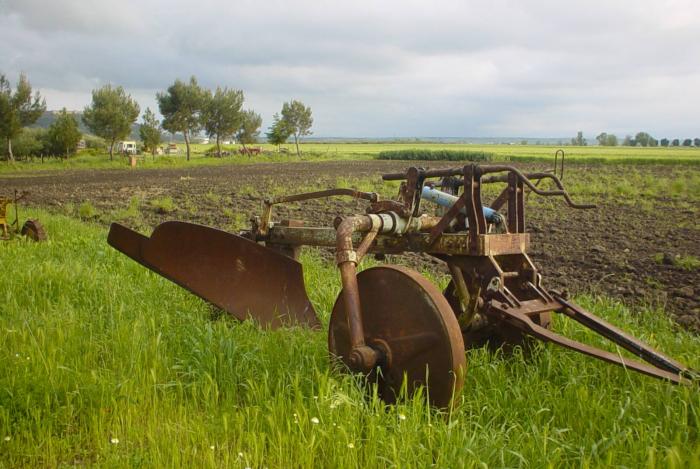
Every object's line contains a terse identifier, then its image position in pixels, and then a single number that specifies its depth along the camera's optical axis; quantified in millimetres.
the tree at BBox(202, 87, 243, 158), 58938
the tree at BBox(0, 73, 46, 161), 39062
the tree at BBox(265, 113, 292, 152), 74812
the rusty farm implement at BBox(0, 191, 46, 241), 8651
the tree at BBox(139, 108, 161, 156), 56366
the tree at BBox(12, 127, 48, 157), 48688
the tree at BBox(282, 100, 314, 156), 75375
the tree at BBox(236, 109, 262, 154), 69431
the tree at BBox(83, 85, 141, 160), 49675
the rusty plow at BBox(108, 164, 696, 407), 3049
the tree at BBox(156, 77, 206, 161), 55156
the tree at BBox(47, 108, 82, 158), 49438
